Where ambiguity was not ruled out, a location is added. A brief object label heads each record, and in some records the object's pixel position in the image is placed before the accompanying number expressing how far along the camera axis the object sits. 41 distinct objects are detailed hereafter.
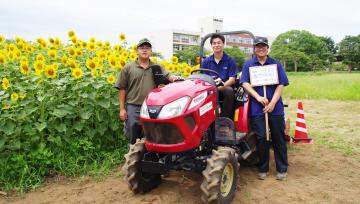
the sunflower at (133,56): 6.12
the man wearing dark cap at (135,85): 4.68
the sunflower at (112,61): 5.34
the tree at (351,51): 69.19
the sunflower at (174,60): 6.73
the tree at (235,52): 56.06
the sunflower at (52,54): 5.26
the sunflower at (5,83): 4.38
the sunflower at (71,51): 5.48
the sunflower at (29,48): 5.76
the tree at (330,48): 74.50
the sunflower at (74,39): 6.06
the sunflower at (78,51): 5.64
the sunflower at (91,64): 4.98
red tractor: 3.48
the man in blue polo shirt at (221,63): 4.75
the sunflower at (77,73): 4.83
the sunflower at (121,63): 5.45
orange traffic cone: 6.64
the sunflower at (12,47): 5.27
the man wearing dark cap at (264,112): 4.73
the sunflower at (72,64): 5.02
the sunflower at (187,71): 6.65
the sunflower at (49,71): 4.60
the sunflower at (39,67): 4.53
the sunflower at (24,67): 4.53
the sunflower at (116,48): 6.38
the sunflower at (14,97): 4.28
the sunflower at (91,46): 6.06
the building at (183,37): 76.12
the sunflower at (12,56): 4.92
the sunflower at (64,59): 5.28
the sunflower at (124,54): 5.83
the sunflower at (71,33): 6.23
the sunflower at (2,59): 4.81
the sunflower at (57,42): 5.95
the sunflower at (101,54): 5.56
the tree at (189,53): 56.72
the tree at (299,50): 66.19
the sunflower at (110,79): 5.14
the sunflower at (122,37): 6.61
